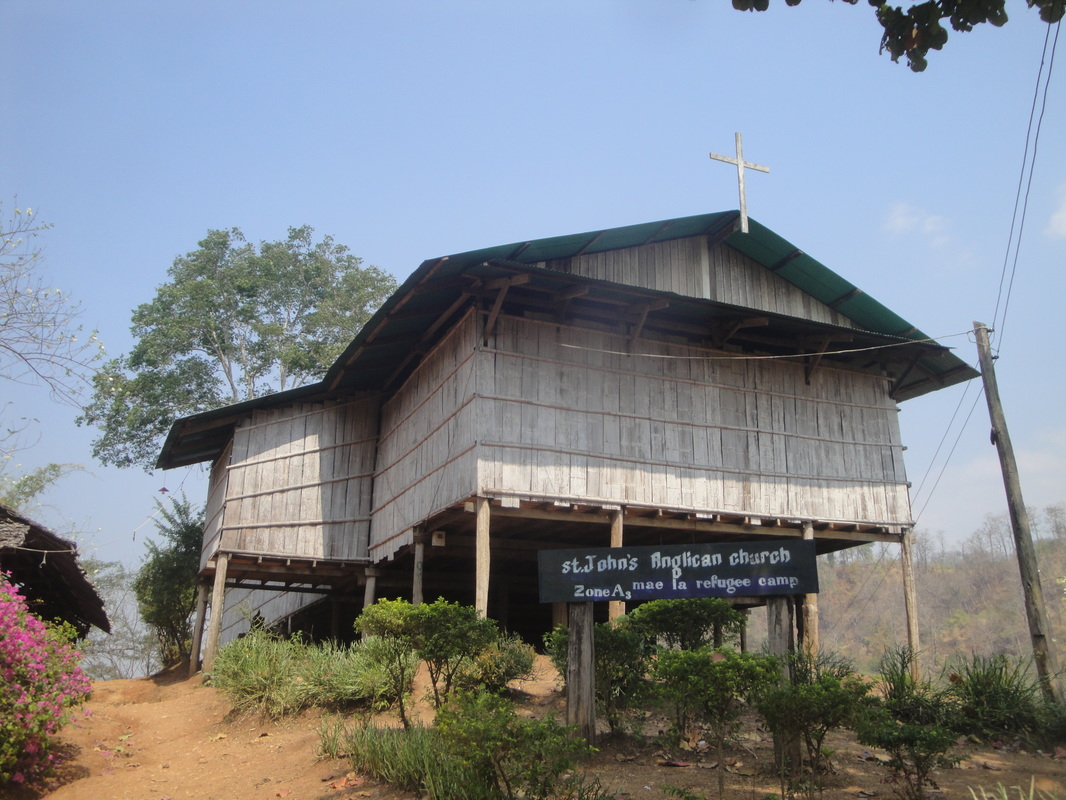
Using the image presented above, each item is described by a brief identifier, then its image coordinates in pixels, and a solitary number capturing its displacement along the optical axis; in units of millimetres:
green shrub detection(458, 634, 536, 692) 10961
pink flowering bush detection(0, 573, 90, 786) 8219
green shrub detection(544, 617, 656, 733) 8972
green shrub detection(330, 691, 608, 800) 6375
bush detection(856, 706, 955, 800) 6852
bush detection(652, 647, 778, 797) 6742
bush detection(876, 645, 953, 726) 10078
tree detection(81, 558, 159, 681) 37562
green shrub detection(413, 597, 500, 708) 9109
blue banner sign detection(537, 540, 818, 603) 7602
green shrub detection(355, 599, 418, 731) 9156
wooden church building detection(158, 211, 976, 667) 13047
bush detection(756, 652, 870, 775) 6504
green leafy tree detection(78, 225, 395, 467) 26547
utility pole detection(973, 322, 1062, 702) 10664
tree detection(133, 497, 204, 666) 21969
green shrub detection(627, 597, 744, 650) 9672
